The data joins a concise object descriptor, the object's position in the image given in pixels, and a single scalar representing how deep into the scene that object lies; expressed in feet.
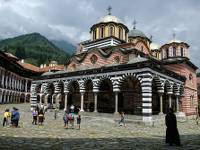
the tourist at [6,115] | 33.05
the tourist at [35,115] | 36.63
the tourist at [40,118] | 36.52
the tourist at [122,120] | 40.65
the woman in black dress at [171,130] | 20.09
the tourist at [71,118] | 33.67
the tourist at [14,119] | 31.88
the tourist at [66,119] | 32.86
